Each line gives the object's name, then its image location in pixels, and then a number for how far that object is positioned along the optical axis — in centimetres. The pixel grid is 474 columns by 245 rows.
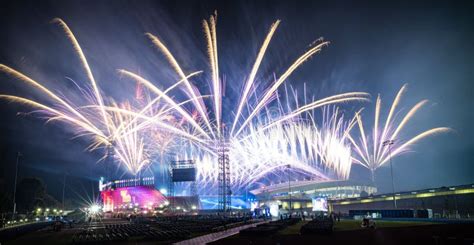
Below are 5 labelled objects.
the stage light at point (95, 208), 12992
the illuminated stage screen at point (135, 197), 10199
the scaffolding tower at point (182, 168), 7338
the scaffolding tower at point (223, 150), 5814
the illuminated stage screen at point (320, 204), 6944
